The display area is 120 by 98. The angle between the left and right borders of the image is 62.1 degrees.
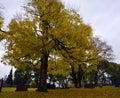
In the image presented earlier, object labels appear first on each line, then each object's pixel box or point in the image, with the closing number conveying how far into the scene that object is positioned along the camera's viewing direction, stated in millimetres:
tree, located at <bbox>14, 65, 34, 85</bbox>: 41002
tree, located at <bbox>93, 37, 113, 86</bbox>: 25189
